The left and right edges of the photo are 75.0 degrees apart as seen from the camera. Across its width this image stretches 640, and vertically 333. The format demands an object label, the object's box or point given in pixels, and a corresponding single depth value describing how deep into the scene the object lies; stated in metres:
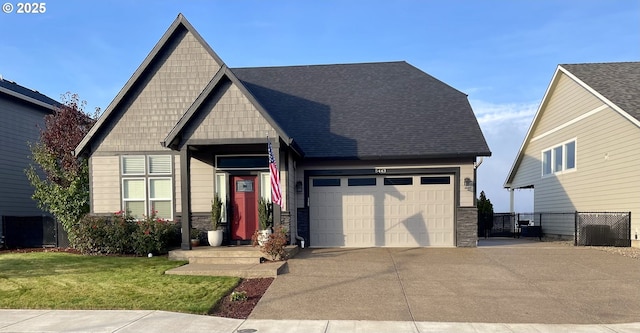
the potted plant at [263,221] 11.02
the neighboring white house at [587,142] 13.82
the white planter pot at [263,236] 10.90
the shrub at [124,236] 11.79
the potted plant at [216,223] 12.03
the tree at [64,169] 13.86
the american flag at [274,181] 10.52
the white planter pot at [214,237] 12.02
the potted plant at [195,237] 12.09
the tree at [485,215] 19.38
